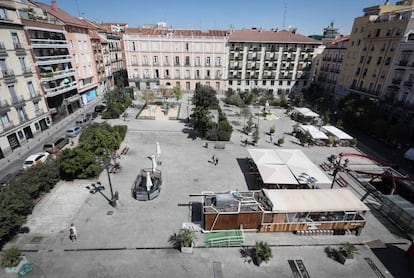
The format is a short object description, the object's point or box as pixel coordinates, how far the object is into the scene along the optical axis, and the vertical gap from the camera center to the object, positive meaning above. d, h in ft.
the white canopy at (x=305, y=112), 124.13 -31.92
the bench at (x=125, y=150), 86.71 -38.04
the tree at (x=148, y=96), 147.95 -28.48
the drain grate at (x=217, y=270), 41.24 -40.48
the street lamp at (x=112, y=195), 54.80 -37.00
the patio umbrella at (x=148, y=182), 57.90 -33.51
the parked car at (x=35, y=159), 74.95 -36.89
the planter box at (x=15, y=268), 39.83 -38.65
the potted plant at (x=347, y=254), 43.55 -38.68
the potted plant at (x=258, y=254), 42.68 -38.61
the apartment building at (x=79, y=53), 128.50 -0.68
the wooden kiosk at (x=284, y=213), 49.03 -34.40
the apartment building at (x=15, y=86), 84.02 -14.47
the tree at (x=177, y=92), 153.48 -26.11
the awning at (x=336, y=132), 96.79 -34.24
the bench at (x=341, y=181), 70.42 -39.93
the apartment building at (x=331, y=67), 168.35 -8.31
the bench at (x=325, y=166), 79.61 -39.64
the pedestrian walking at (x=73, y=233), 46.80 -38.04
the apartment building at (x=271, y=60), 176.76 -4.02
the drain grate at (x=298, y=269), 41.78 -40.65
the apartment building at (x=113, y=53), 181.57 -0.38
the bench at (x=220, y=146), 92.84 -37.74
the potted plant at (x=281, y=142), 96.37 -37.02
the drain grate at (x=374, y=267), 42.29 -40.80
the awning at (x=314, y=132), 97.56 -34.18
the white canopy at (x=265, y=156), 70.54 -32.76
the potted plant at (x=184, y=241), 45.15 -38.38
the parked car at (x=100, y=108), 137.49 -34.58
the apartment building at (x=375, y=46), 119.55 +6.67
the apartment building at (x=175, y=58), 171.22 -3.09
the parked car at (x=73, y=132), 100.12 -36.16
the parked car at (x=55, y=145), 87.00 -37.07
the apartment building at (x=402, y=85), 110.83 -13.96
